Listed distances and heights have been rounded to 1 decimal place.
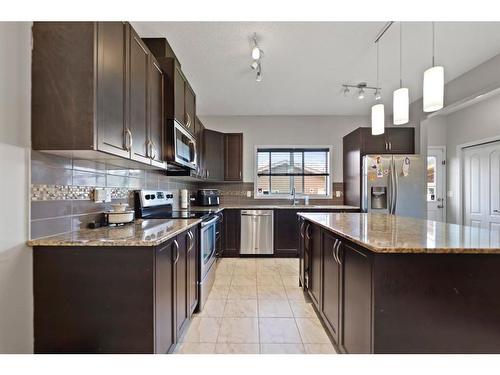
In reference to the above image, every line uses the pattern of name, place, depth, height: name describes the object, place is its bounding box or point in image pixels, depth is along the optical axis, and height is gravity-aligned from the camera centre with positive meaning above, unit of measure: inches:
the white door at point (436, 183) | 180.9 +3.4
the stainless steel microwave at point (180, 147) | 90.7 +16.3
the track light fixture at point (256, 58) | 94.2 +53.4
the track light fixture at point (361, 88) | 135.6 +55.0
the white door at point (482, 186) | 144.7 +1.1
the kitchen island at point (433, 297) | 45.8 -20.2
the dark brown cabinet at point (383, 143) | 160.4 +28.6
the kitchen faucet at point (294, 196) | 190.3 -6.8
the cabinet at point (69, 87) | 52.1 +21.0
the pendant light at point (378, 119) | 92.6 +25.4
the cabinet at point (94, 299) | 51.9 -23.1
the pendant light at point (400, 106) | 78.0 +25.7
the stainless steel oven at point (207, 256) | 95.8 -29.5
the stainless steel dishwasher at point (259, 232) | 168.4 -29.8
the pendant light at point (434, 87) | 65.5 +26.5
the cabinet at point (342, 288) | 49.7 -25.3
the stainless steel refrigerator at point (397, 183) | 153.6 +2.9
